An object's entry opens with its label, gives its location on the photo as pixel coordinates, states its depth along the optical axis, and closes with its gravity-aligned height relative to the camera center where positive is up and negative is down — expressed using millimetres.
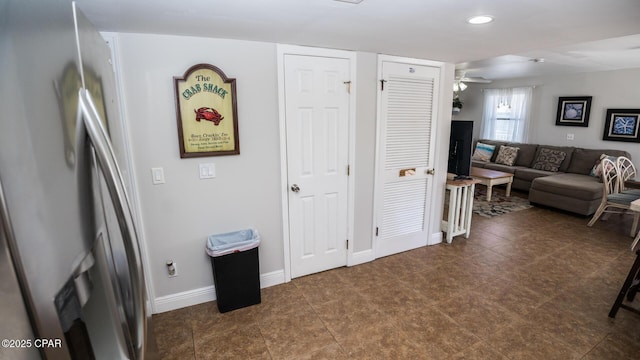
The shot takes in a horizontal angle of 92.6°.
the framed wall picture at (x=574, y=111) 5504 +223
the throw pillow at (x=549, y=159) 5578 -671
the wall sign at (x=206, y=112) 2139 +90
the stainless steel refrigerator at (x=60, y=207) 439 -143
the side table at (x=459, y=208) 3486 -984
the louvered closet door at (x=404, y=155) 2943 -315
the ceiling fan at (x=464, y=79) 5423 +838
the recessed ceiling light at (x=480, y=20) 1735 +593
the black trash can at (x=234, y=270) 2264 -1087
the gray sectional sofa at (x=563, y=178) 4418 -891
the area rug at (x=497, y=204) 4707 -1328
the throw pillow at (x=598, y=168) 4823 -728
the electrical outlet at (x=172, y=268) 2330 -1086
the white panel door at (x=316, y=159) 2514 -301
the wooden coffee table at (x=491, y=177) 5206 -921
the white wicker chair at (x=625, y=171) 4234 -726
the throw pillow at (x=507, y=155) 6211 -647
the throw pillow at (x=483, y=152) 6684 -623
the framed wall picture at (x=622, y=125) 4957 -41
